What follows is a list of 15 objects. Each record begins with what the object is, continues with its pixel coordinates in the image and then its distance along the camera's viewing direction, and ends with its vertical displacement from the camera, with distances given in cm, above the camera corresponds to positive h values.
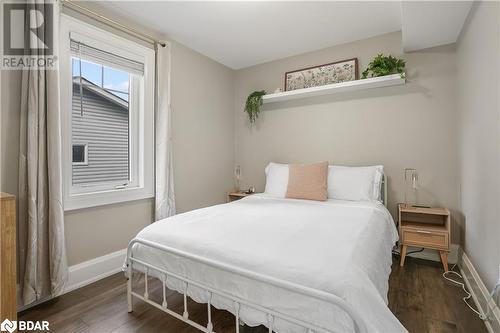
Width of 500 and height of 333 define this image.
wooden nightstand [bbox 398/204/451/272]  221 -60
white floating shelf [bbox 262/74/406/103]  258 +90
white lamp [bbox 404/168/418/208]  266 -23
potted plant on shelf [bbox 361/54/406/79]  259 +106
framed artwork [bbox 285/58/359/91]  294 +115
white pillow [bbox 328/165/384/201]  251 -18
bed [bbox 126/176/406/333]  96 -48
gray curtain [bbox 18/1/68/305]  169 -12
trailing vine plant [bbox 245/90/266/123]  340 +88
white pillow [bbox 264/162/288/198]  284 -17
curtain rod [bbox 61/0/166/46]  197 +131
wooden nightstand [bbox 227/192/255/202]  336 -39
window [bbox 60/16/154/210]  202 +48
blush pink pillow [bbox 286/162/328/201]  255 -17
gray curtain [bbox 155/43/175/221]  261 +35
